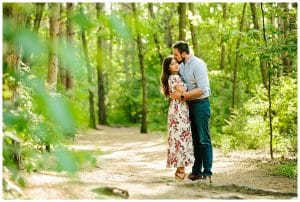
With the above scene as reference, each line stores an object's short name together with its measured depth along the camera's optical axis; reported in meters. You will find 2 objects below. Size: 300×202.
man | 6.64
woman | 6.78
